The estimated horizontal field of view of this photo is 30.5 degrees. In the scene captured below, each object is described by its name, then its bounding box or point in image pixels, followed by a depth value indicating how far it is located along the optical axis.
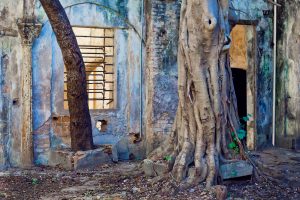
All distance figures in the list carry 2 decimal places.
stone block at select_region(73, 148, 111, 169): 9.45
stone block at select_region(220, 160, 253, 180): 7.59
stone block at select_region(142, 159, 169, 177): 7.72
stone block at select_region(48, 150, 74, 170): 9.50
